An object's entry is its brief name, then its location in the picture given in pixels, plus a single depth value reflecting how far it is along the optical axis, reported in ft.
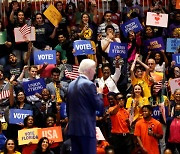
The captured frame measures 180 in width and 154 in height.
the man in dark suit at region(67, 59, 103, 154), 29.12
